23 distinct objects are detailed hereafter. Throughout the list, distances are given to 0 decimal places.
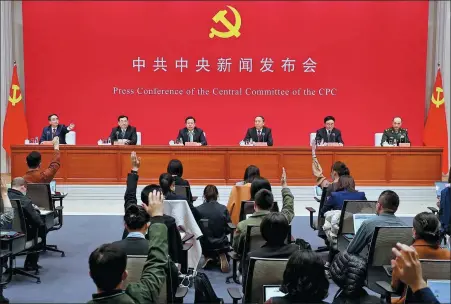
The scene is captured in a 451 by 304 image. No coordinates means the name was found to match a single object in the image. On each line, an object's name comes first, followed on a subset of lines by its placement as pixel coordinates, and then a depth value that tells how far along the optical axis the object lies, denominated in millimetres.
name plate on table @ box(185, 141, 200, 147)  8664
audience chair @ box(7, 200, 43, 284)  4598
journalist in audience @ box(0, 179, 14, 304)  3977
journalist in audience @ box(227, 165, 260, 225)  5441
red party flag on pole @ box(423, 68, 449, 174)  10438
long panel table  8586
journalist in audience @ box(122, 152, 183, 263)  3789
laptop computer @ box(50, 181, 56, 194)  6066
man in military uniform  8898
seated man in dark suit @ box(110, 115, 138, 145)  8953
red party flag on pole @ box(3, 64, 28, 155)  10508
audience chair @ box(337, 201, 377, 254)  4762
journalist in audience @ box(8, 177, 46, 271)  4766
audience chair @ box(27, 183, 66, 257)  5434
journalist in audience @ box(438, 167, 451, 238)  5137
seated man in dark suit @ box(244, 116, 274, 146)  8969
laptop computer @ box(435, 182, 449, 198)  5859
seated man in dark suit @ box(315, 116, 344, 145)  8914
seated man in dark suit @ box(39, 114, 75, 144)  9000
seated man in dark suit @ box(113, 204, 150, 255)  3090
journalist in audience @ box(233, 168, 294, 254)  4098
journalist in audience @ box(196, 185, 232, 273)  5145
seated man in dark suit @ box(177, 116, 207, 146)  8959
